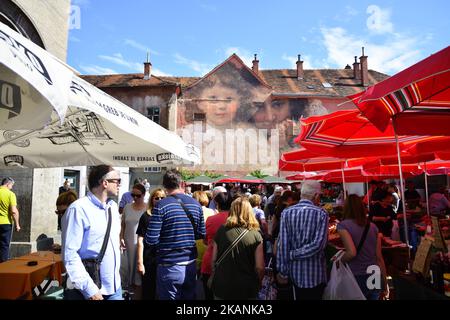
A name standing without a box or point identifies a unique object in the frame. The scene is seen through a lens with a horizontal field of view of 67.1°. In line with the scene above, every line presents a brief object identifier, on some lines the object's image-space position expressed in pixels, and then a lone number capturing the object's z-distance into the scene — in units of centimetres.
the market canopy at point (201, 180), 2013
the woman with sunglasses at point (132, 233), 483
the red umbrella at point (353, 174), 1155
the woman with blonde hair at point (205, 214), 509
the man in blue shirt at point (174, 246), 371
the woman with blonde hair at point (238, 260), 363
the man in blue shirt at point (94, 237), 268
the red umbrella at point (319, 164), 914
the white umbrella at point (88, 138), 250
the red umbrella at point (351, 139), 450
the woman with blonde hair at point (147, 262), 446
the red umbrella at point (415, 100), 229
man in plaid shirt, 350
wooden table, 376
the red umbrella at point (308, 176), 1512
